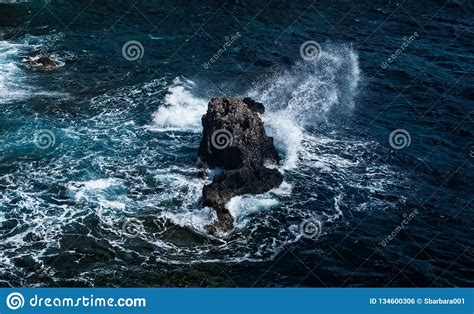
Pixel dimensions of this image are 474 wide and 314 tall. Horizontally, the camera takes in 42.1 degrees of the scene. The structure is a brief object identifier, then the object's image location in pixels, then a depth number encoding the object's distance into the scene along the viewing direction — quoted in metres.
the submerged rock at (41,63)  60.22
